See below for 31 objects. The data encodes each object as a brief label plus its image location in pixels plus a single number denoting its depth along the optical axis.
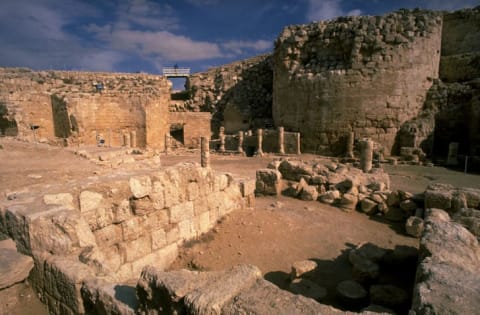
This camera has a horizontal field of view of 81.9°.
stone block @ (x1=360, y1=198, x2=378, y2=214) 6.77
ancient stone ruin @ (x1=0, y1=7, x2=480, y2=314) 2.34
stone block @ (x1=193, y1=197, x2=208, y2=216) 5.07
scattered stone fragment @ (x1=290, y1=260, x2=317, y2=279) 4.01
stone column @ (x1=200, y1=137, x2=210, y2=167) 12.29
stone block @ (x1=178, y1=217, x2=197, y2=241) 4.75
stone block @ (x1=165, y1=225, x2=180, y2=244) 4.48
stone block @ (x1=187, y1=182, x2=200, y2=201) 4.89
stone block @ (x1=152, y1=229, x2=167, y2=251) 4.25
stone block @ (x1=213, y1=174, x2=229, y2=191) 5.73
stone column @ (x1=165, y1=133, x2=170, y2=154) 19.56
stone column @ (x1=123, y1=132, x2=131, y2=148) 18.11
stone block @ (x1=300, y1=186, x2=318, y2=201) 7.51
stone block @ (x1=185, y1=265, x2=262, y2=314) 1.89
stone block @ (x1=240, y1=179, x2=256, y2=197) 6.62
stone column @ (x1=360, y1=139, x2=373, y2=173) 11.95
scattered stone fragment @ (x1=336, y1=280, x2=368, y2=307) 3.36
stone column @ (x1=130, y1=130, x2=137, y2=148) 18.41
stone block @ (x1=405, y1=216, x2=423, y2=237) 5.50
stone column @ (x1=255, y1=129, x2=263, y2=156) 17.60
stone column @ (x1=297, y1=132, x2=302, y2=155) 17.12
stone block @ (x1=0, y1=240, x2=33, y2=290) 2.42
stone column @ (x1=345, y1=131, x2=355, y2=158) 15.82
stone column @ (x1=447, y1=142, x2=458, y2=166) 13.36
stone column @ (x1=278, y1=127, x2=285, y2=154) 17.36
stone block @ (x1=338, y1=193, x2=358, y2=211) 6.98
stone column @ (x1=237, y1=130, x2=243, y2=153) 18.30
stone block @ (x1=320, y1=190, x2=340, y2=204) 7.28
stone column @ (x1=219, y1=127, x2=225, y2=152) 18.86
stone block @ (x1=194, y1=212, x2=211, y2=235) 5.14
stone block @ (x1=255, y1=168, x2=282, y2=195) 7.99
